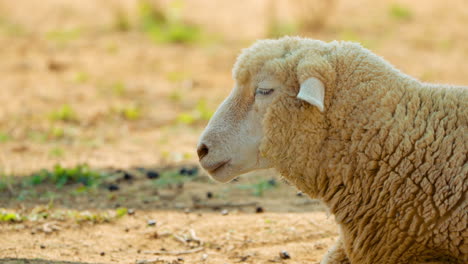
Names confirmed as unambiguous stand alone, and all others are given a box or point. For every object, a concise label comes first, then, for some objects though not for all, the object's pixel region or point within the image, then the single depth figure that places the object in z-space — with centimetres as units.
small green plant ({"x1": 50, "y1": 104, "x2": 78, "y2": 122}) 1641
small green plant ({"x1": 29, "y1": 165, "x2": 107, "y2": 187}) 1175
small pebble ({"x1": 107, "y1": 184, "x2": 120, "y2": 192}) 1146
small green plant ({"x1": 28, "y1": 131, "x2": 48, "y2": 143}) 1477
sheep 675
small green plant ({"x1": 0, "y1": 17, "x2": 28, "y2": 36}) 2497
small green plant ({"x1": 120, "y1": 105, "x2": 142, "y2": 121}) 1678
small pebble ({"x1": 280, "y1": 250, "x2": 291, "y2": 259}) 880
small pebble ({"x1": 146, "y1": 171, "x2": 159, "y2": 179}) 1219
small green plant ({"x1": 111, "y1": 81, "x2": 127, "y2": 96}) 1864
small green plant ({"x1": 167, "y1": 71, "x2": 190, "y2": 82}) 2025
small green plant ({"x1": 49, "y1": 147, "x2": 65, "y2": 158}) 1360
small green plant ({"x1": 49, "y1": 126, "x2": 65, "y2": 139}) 1514
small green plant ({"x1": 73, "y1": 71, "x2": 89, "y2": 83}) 1969
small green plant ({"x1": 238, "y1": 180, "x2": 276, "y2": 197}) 1150
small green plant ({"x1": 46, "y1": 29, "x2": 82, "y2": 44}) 2422
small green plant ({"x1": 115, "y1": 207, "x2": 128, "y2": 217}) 1027
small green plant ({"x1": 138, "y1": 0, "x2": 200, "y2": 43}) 2448
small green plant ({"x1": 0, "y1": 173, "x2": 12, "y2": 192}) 1128
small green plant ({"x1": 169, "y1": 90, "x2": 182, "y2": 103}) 1836
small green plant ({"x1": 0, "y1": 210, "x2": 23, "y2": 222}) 977
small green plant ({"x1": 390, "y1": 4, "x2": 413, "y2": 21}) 2523
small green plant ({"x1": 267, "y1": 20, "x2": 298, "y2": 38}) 2333
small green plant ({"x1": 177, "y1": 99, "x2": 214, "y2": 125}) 1631
